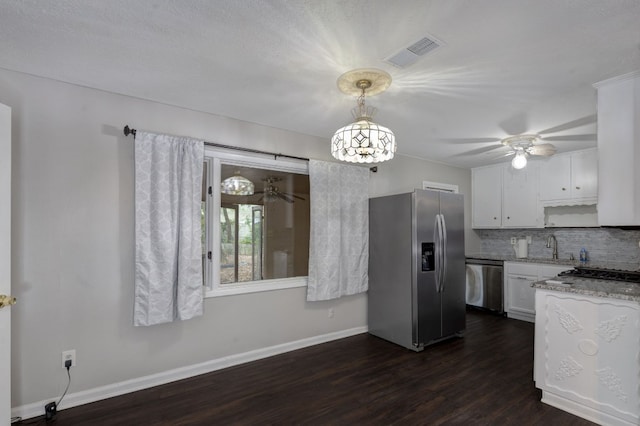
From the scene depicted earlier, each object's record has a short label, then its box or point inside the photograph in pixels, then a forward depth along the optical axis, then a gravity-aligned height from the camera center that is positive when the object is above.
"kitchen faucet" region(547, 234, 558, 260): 4.87 -0.48
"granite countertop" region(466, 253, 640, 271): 4.12 -0.69
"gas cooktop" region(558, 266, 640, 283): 2.81 -0.57
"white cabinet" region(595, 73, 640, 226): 2.30 +0.45
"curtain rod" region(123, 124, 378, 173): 2.71 +0.67
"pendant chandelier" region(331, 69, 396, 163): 2.08 +0.51
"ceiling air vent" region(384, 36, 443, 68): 1.90 +1.00
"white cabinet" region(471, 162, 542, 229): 4.97 +0.25
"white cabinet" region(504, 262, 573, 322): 4.50 -1.05
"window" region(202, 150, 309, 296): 3.19 -0.14
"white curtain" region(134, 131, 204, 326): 2.71 -0.13
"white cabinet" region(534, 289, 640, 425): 2.17 -1.04
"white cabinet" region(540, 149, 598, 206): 4.34 +0.47
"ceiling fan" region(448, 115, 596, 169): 3.40 +0.87
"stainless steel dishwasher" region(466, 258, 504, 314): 4.91 -1.12
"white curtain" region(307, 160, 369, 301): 3.73 -0.21
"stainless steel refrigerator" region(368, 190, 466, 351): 3.65 -0.65
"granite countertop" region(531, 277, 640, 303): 2.21 -0.57
